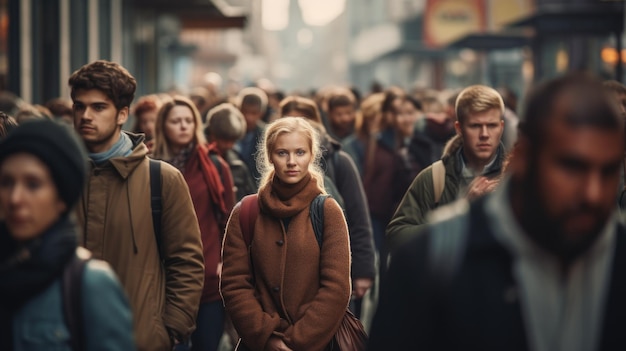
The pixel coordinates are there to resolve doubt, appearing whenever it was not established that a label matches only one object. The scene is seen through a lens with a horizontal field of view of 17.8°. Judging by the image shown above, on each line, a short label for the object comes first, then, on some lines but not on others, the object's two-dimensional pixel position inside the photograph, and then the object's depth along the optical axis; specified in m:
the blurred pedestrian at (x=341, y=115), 19.68
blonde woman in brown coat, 9.09
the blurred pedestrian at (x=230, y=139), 14.85
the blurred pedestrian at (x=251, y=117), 18.34
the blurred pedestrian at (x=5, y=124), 9.42
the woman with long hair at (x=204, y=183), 12.05
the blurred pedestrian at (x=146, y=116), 15.60
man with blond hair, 9.55
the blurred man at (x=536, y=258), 4.24
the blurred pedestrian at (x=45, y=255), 5.52
